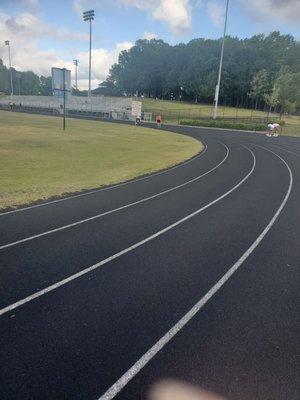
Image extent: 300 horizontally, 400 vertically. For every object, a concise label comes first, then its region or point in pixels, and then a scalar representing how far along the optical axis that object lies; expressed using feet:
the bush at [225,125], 169.02
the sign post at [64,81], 117.19
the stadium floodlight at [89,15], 247.70
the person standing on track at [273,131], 138.74
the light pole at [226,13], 167.96
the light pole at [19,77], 523.62
